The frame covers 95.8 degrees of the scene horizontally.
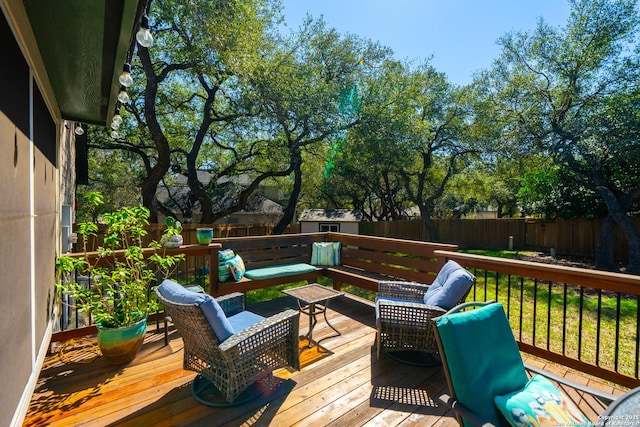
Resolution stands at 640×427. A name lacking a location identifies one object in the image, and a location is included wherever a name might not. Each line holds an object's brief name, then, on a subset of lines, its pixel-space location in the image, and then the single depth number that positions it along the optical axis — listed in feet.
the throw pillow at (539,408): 4.81
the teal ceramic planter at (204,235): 13.39
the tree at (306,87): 27.07
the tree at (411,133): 34.83
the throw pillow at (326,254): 17.39
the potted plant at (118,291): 9.23
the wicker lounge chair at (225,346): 7.06
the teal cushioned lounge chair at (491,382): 4.94
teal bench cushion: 14.56
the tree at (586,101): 25.96
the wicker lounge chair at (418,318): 9.39
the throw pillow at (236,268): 13.89
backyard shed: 51.16
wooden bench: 13.61
